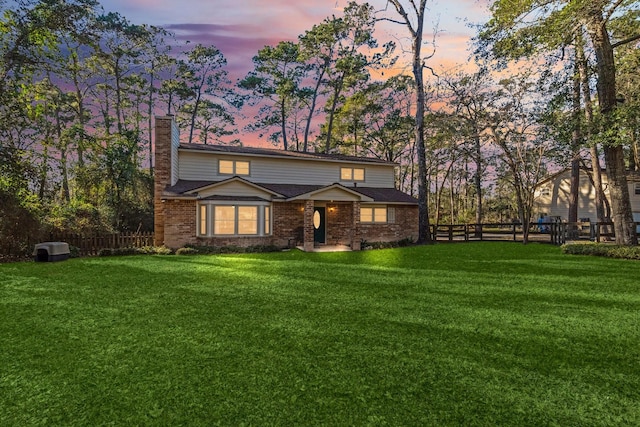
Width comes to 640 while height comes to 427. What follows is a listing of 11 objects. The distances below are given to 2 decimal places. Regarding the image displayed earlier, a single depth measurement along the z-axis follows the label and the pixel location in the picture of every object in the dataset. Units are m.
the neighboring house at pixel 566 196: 29.69
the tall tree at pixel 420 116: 20.03
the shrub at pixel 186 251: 14.49
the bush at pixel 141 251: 13.76
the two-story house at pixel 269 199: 15.56
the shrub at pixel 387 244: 17.58
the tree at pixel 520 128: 17.73
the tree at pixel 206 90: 32.69
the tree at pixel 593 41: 11.97
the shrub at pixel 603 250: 11.94
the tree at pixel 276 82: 31.95
